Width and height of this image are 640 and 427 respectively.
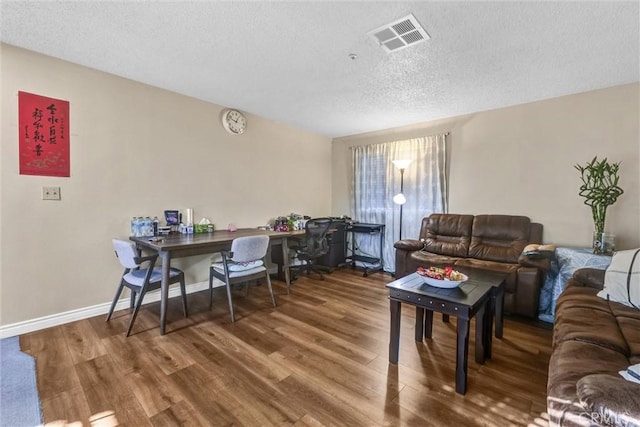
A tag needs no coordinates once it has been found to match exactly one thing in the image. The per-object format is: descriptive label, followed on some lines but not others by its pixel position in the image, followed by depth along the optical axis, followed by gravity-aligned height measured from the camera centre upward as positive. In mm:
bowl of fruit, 1943 -485
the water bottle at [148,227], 2946 -221
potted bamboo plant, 2695 +188
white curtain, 4164 +377
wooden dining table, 2409 -361
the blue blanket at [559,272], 2557 -582
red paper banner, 2350 +616
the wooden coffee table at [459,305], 1681 -627
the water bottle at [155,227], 2998 -222
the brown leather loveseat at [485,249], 2688 -493
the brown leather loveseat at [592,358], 855 -659
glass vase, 2676 -310
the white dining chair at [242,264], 2684 -582
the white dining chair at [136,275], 2367 -633
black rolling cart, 4459 -561
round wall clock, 3678 +1175
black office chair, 3854 -464
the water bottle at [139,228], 2918 -229
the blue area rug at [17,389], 1472 -1121
